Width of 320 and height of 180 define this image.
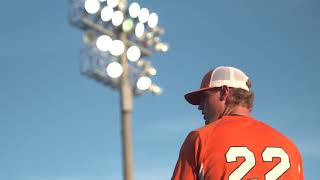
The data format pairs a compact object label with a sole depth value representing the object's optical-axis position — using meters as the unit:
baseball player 5.93
